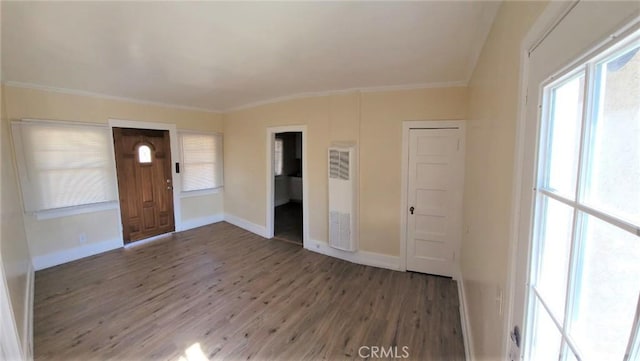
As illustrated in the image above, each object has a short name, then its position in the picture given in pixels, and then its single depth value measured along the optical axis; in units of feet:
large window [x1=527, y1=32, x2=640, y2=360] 1.56
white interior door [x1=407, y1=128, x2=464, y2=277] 9.71
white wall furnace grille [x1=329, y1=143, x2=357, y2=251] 11.07
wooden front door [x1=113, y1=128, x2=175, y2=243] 13.41
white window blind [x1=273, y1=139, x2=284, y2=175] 23.48
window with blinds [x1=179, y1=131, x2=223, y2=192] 15.93
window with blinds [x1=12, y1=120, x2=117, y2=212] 10.32
